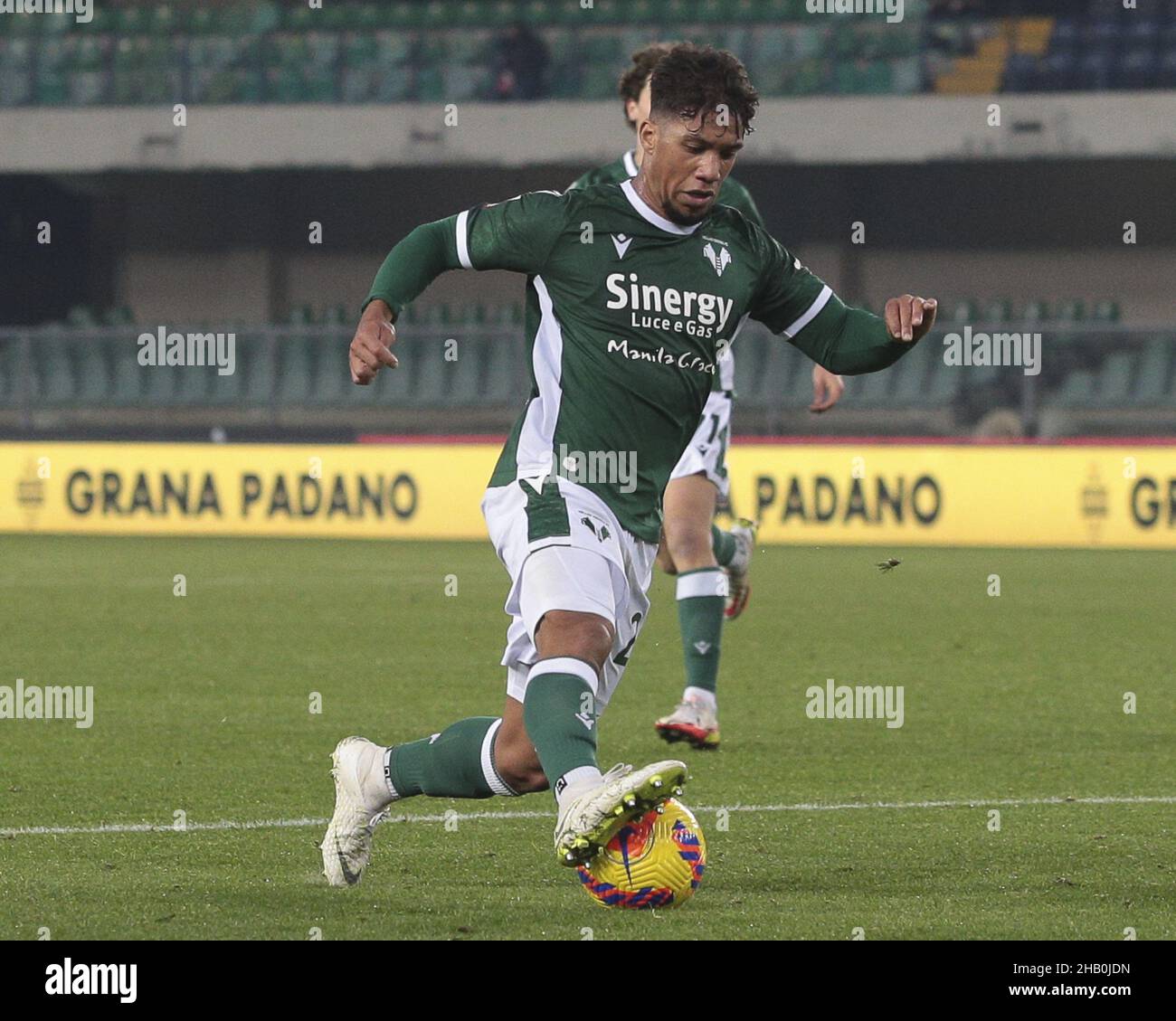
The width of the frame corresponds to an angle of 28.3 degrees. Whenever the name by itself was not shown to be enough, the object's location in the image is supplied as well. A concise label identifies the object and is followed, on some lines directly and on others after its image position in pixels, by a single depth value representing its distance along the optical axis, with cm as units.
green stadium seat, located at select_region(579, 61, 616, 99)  2545
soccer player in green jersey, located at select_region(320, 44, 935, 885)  506
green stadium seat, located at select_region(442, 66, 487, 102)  2591
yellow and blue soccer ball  472
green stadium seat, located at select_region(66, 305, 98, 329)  2680
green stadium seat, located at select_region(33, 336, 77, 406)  2169
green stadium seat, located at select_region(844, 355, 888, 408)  2137
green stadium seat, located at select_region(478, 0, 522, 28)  2667
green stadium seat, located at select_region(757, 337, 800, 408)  2003
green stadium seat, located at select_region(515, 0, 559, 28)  2680
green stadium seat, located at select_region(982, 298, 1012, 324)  2567
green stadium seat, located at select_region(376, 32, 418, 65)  2598
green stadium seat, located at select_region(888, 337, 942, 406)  2189
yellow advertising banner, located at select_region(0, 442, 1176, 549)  1803
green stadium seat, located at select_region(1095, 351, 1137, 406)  2038
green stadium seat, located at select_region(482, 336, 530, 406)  2102
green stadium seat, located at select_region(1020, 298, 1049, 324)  2594
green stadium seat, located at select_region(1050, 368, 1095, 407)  2059
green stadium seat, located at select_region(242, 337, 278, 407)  2158
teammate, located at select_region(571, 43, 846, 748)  807
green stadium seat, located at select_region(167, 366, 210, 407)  2244
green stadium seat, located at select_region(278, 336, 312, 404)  2183
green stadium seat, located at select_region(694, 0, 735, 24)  2627
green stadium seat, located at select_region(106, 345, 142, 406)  2228
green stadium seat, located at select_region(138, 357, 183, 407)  2266
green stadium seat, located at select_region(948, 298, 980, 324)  2488
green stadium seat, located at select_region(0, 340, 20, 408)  2178
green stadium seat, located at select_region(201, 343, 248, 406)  2206
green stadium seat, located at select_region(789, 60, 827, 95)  2492
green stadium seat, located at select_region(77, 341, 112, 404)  2178
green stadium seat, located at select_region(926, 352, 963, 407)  2161
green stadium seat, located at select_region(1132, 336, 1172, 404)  2033
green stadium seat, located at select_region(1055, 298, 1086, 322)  2598
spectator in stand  2564
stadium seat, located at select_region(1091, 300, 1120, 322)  2644
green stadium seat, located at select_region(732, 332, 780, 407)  2139
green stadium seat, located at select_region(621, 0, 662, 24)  2650
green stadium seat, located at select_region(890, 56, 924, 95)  2498
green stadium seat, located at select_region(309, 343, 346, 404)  2191
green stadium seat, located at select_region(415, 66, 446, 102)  2580
